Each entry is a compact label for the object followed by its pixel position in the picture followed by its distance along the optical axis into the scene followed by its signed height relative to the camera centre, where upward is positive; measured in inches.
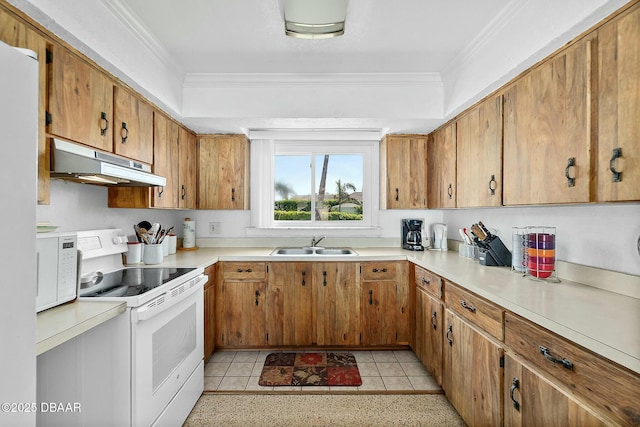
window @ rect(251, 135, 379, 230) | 131.7 +13.3
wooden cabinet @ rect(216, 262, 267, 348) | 104.4 -33.1
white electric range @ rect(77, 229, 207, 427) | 54.6 -23.3
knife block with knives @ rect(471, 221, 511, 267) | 82.0 -10.0
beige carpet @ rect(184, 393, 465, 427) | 72.6 -50.4
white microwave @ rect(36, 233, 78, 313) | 46.9 -9.2
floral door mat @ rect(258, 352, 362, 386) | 88.4 -49.3
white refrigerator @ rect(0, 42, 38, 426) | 25.3 -1.7
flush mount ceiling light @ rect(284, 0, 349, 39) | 64.2 +45.0
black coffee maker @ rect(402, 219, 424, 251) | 116.9 -8.2
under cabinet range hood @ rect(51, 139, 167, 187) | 54.1 +9.5
